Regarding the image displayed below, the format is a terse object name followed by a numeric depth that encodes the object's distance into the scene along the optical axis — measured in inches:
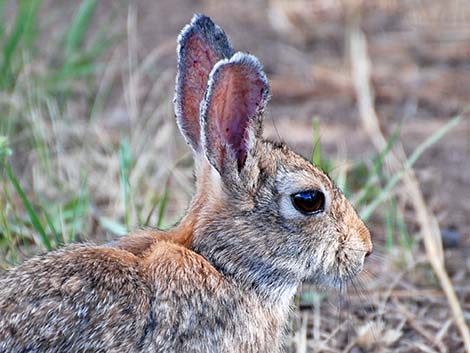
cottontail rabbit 314.8
